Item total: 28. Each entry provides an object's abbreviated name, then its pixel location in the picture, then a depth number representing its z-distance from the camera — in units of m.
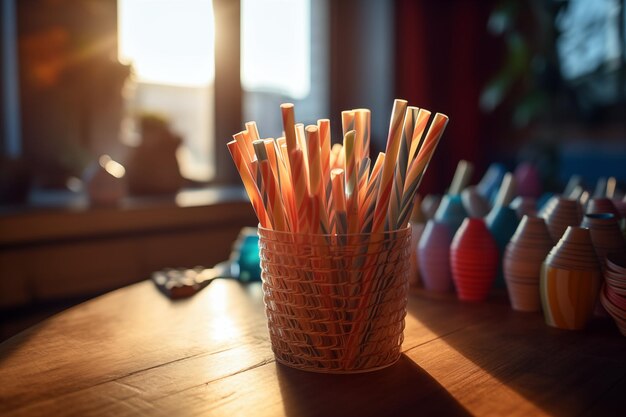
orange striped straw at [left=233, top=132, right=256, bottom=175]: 0.72
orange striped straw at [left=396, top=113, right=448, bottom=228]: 0.71
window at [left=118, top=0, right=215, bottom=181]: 2.70
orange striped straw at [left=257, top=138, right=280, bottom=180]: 0.71
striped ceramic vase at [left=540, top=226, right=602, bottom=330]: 0.84
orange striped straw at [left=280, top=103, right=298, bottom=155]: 0.65
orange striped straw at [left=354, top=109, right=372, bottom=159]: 0.74
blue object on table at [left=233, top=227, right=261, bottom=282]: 1.16
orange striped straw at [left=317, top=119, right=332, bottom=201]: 0.70
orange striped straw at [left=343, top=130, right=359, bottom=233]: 0.67
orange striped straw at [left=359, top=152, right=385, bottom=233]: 0.69
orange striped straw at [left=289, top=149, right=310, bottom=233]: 0.66
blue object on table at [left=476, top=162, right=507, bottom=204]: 1.57
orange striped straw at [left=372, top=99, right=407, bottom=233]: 0.69
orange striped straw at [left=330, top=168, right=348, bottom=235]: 0.67
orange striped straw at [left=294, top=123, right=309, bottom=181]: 0.76
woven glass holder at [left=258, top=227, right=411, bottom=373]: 0.67
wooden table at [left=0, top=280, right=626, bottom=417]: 0.60
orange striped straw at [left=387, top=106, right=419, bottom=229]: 0.70
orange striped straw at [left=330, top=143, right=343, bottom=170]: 0.80
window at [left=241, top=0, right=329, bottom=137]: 3.16
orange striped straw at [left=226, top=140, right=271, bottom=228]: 0.72
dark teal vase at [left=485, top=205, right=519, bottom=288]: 1.07
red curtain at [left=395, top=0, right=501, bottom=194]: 3.44
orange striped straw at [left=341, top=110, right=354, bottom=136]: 0.74
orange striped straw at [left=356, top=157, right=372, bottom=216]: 0.72
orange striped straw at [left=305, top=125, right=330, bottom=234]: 0.66
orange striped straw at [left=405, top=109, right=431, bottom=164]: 0.72
